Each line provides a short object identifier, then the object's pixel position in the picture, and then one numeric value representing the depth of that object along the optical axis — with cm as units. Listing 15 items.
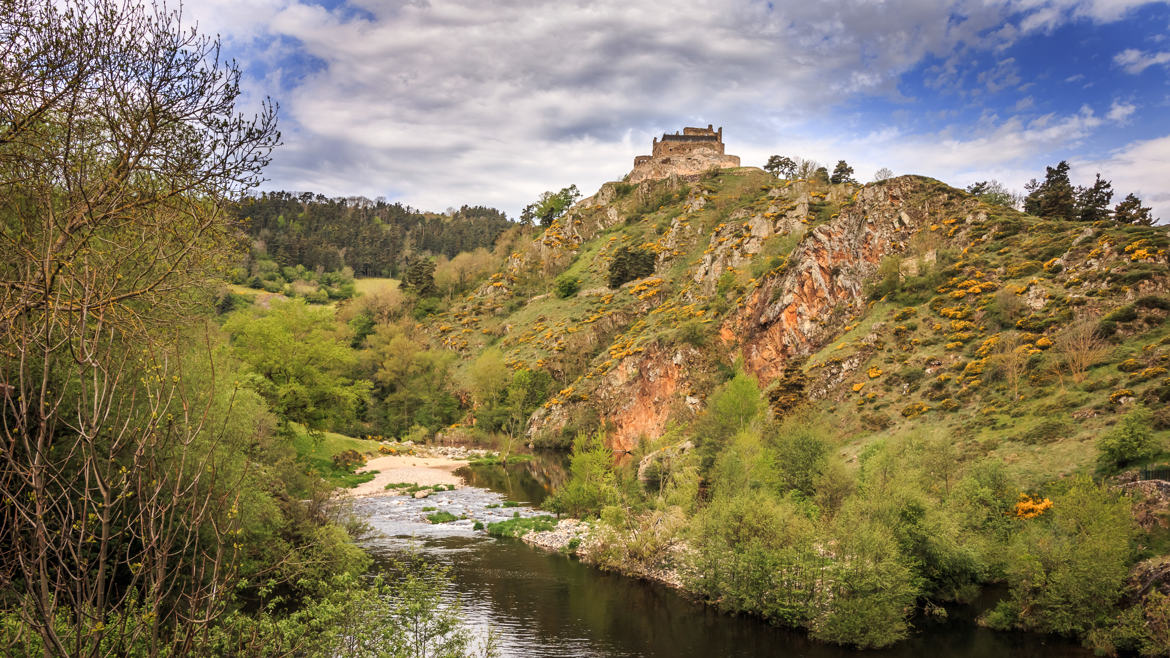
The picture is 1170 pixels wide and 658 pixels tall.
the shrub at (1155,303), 4028
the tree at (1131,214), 6488
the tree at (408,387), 8969
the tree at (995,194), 9099
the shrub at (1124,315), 4062
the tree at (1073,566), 2383
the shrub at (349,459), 6141
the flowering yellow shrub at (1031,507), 2950
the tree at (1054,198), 7281
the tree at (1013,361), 4138
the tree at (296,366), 4697
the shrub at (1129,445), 2922
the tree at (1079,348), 3894
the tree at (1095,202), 7375
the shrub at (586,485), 4472
